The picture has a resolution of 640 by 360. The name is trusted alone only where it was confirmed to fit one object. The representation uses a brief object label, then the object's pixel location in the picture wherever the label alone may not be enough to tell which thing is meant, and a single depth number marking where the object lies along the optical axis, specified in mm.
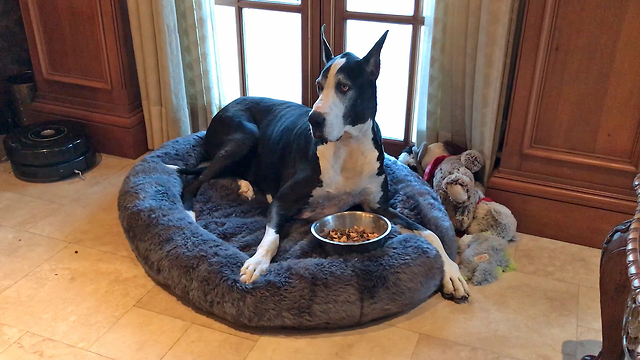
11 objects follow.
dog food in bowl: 2025
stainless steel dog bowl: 1943
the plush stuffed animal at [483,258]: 2088
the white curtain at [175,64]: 2707
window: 2600
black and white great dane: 1854
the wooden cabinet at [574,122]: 2020
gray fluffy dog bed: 1792
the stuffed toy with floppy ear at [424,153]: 2502
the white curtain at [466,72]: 2227
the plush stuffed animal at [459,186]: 2293
